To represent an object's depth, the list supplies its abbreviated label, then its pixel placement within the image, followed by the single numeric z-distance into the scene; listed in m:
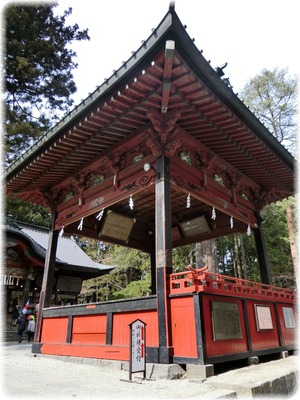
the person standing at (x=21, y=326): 13.05
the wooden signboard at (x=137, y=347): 4.27
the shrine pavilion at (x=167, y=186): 4.62
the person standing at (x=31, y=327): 13.53
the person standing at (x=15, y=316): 15.32
